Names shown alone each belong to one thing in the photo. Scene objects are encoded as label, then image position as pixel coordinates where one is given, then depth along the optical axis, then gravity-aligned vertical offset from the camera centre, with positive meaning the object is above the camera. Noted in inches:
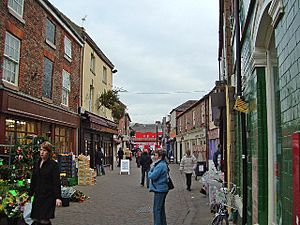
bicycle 268.5 -37.7
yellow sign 240.8 +31.6
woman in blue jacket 293.0 -26.0
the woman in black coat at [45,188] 229.2 -20.9
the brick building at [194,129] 1120.0 +90.8
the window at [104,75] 1117.2 +237.7
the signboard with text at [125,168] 935.0 -33.2
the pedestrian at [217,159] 580.4 -5.9
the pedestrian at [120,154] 1107.3 +1.5
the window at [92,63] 965.9 +234.7
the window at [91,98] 945.4 +141.3
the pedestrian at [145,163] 643.5 -14.1
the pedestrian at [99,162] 815.8 -17.1
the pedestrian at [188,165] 581.0 -15.6
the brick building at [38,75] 488.7 +126.3
